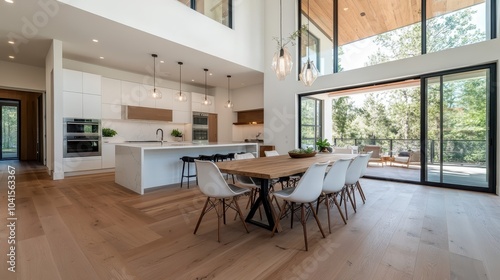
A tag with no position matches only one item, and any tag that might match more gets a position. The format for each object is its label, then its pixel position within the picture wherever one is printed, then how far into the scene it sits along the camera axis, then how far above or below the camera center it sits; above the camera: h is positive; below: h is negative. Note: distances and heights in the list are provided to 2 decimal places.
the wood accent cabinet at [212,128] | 8.25 +0.41
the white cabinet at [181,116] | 7.29 +0.77
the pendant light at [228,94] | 6.07 +1.80
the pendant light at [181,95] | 5.26 +1.06
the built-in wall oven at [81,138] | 5.05 +0.02
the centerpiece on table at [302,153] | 3.13 -0.22
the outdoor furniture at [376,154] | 7.05 -0.55
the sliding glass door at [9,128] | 7.91 +0.41
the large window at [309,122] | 6.16 +0.49
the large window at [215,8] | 4.97 +3.26
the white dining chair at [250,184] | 2.63 -0.57
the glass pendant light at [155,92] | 4.90 +1.06
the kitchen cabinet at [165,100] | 6.87 +1.24
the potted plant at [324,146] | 4.03 -0.15
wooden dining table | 1.97 -0.30
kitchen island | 3.67 -0.50
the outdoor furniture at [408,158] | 6.41 -0.61
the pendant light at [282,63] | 3.09 +1.09
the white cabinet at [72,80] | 4.98 +1.39
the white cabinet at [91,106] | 5.32 +0.82
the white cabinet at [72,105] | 5.01 +0.81
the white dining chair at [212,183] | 2.02 -0.43
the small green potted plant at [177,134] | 7.48 +0.16
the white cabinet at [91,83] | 5.29 +1.39
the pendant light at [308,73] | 3.46 +1.05
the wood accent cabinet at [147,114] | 6.18 +0.77
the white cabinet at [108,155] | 5.75 -0.44
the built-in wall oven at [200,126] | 7.78 +0.45
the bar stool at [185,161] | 4.20 -0.44
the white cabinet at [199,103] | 7.68 +1.27
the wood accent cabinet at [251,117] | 7.84 +0.82
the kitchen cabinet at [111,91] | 5.78 +1.32
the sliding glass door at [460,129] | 3.79 +0.17
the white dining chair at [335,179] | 2.26 -0.43
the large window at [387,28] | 3.96 +2.37
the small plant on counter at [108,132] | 5.85 +0.18
